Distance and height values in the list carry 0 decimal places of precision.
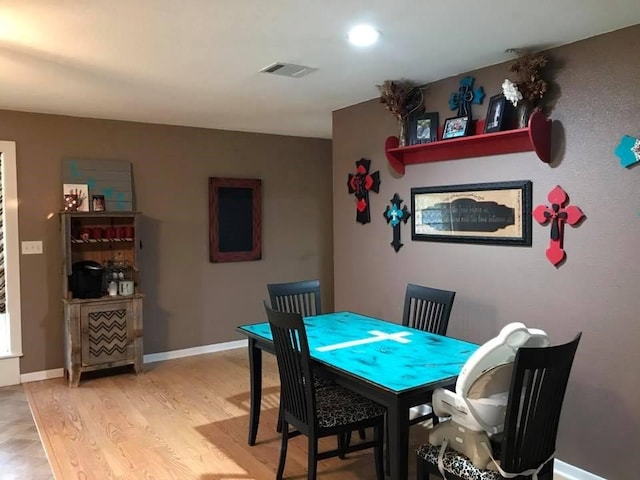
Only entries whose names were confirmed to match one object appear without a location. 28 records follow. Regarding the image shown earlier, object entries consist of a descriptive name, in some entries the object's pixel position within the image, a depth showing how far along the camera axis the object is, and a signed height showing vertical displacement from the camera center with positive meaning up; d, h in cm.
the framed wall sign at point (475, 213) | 304 +6
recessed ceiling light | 254 +94
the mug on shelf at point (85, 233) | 459 -5
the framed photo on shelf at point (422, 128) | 352 +64
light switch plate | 448 -17
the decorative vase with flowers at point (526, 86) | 283 +74
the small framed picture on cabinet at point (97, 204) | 464 +20
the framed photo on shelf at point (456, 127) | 325 +60
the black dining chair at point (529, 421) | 188 -74
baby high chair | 200 -64
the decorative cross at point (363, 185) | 408 +30
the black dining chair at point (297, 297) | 356 -50
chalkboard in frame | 541 +6
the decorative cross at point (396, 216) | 384 +5
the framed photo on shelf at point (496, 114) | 302 +62
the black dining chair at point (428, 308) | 312 -52
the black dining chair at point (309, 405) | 248 -90
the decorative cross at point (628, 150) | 253 +34
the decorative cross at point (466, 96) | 325 +78
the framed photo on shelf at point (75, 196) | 455 +27
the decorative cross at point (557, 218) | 281 +2
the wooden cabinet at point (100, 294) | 437 -58
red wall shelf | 284 +47
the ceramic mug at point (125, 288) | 466 -54
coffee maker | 446 -45
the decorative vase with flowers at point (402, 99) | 357 +85
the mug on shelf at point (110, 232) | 470 -5
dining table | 215 -65
